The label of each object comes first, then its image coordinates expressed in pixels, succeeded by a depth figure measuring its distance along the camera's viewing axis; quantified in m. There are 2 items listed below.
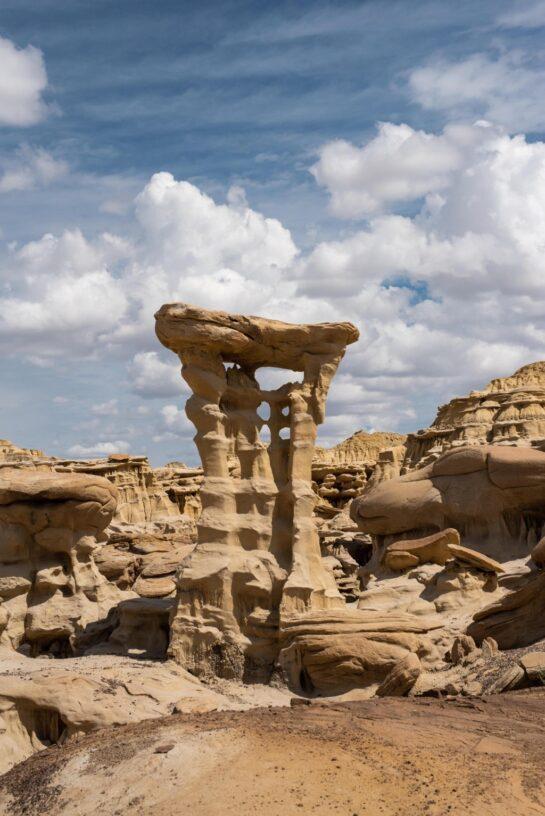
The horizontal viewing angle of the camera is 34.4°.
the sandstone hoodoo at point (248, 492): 12.49
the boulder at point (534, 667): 9.45
